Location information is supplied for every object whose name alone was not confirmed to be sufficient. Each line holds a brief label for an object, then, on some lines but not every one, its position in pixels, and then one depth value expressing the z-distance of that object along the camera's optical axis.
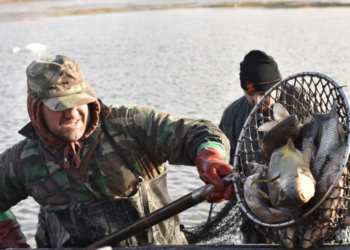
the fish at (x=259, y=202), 2.87
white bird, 20.89
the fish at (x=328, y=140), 2.85
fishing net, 2.74
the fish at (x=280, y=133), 3.08
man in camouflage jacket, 3.76
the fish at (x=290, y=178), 2.64
